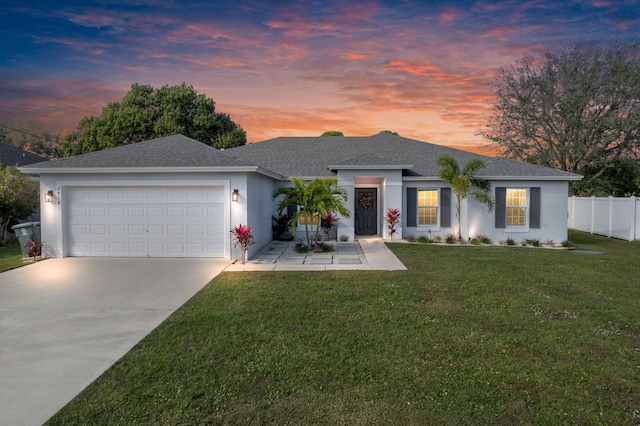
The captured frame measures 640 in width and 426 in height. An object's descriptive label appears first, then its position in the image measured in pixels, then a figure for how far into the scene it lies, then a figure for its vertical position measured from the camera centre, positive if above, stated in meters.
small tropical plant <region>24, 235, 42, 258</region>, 11.47 -1.31
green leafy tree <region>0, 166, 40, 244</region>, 14.41 +0.24
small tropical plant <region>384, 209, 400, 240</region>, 15.29 -0.66
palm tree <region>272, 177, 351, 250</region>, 12.48 +0.12
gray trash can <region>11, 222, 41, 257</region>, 11.64 -0.90
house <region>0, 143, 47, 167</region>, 21.17 +2.78
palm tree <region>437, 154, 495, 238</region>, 14.77 +0.81
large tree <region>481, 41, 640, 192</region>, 27.98 +7.37
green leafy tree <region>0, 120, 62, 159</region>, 43.59 +7.58
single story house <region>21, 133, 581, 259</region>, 11.44 +0.08
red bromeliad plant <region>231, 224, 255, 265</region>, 10.76 -0.94
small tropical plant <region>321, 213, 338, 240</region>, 14.98 -0.81
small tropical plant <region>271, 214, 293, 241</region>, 16.12 -1.09
